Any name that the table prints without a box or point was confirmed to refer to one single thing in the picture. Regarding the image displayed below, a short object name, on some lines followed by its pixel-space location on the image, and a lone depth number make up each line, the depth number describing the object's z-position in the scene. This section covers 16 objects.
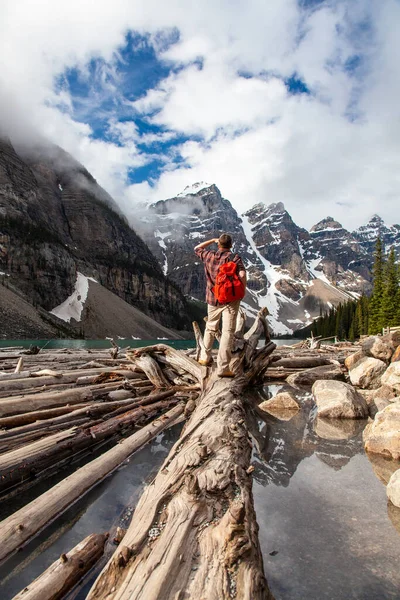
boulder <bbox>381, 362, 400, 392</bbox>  8.42
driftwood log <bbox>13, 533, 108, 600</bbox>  2.03
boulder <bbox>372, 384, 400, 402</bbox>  8.39
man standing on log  8.14
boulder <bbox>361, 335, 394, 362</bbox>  13.83
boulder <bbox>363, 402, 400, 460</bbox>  5.23
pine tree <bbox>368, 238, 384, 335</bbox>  59.91
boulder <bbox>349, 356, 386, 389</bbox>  11.11
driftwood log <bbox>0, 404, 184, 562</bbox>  2.74
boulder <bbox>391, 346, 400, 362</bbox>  11.44
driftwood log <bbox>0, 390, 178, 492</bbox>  4.06
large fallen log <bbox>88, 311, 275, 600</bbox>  1.87
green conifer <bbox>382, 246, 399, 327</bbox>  55.19
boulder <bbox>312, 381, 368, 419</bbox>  7.87
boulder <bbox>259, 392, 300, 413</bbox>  8.96
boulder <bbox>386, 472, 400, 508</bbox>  3.70
